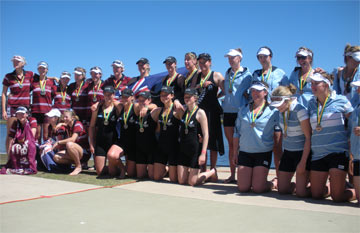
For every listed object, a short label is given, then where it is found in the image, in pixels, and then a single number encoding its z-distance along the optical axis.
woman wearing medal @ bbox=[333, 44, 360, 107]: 4.79
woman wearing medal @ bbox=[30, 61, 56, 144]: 7.82
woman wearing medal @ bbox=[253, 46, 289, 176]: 5.55
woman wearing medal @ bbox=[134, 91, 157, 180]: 6.30
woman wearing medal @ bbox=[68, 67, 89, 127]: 7.84
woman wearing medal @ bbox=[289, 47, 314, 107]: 5.30
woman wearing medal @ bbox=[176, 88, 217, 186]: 5.74
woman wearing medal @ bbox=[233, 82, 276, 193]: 5.14
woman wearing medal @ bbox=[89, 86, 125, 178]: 6.64
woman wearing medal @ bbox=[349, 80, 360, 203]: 4.18
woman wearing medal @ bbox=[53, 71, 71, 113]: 8.04
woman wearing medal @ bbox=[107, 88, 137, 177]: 6.48
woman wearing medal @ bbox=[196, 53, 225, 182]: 6.17
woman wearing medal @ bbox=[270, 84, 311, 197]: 4.77
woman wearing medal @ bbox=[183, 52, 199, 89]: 6.34
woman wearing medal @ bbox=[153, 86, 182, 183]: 6.04
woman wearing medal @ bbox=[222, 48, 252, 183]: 5.84
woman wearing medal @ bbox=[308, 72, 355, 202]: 4.46
